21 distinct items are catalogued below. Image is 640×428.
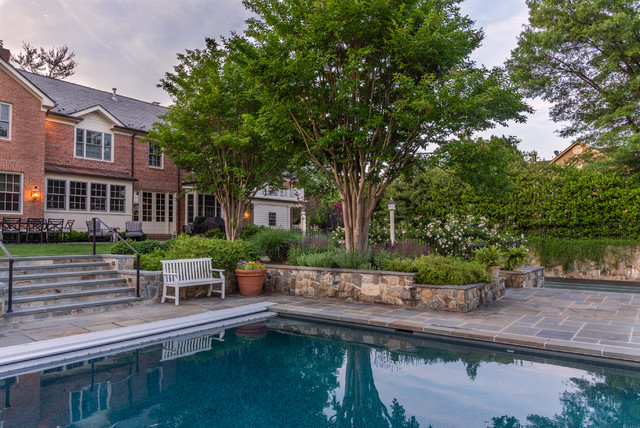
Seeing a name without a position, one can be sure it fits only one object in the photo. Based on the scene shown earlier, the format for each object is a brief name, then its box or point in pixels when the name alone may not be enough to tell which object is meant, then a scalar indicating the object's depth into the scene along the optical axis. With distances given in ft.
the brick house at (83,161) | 48.29
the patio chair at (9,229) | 41.24
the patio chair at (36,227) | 42.55
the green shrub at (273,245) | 32.14
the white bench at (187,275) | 24.36
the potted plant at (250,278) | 27.82
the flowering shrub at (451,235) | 36.27
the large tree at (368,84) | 23.73
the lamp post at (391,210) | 36.60
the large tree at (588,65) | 47.11
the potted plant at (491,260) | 28.40
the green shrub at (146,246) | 31.40
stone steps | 20.38
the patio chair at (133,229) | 49.39
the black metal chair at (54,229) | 44.47
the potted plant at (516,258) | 32.50
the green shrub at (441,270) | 22.85
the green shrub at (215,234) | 49.57
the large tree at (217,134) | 40.19
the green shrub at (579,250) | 41.88
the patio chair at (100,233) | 47.79
